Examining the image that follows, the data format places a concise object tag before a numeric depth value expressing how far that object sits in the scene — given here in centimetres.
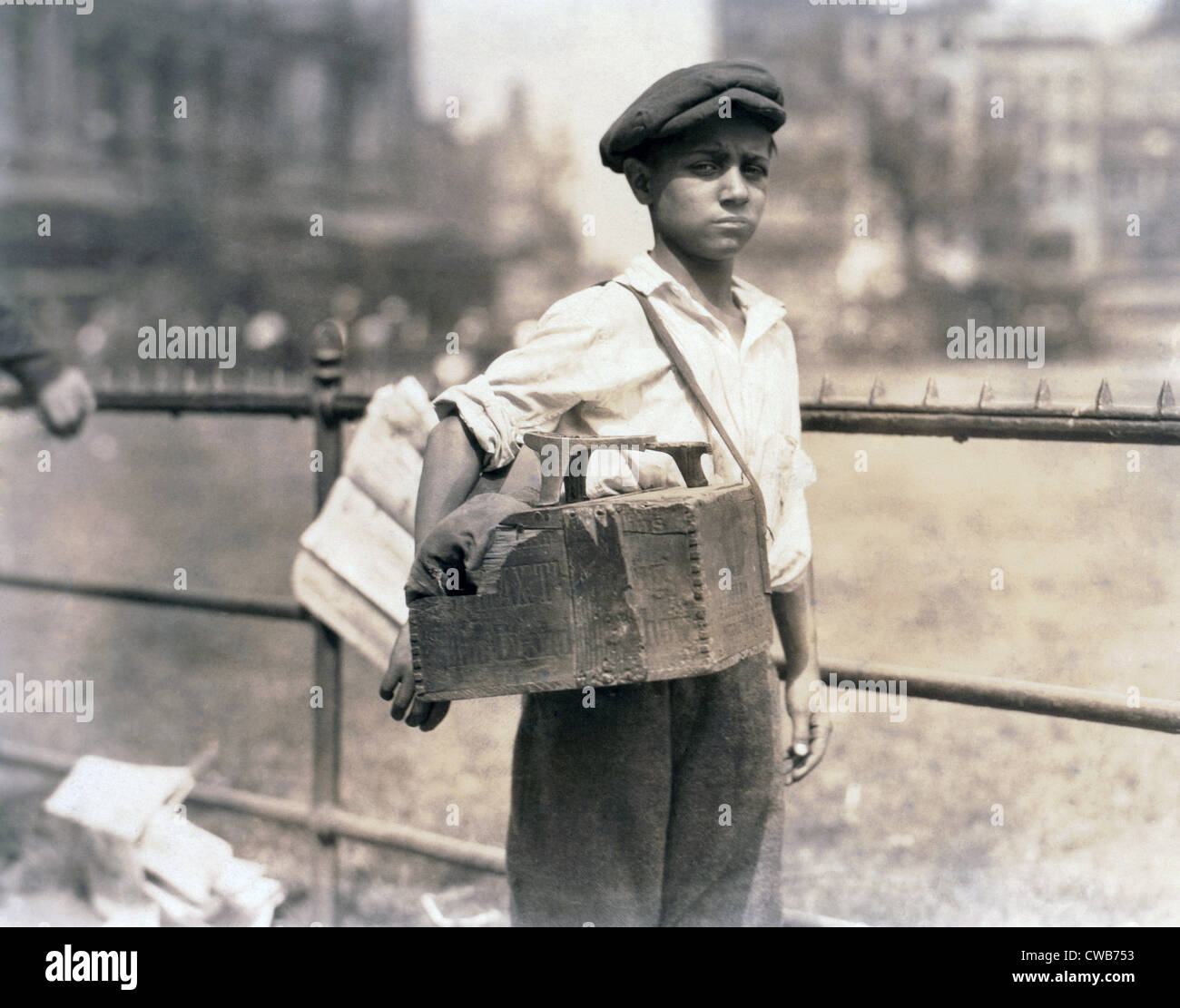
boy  164
